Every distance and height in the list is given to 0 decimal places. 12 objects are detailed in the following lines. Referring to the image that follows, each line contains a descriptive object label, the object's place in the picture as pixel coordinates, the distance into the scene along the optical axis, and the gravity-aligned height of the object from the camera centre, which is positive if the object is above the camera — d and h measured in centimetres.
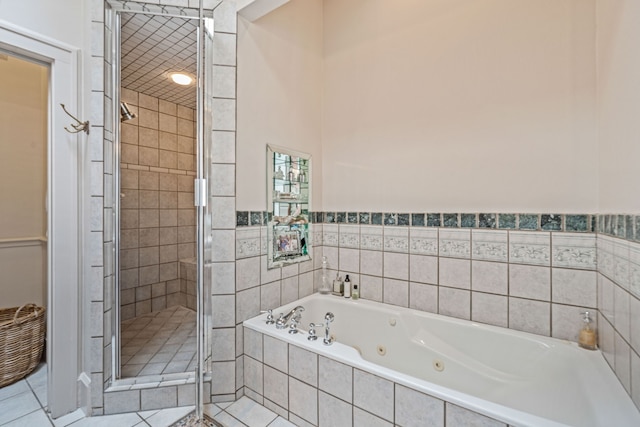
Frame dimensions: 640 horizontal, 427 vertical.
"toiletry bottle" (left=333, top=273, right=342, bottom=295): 230 -60
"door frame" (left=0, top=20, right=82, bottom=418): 156 -11
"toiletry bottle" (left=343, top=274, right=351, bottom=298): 222 -60
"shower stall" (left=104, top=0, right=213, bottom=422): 156 +13
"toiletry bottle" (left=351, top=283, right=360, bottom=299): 220 -62
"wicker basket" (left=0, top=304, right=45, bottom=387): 180 -89
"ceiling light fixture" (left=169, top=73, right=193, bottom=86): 175 +83
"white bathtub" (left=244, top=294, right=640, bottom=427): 107 -76
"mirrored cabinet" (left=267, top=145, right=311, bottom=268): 196 +4
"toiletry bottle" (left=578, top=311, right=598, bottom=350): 139 -60
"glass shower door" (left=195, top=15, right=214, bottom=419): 134 +14
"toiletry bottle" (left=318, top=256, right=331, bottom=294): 232 -57
